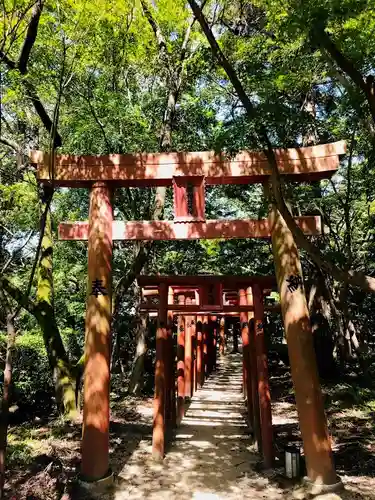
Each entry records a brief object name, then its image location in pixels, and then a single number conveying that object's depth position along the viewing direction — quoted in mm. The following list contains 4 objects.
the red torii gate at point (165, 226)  5414
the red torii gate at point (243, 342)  6863
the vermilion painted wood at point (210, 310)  7585
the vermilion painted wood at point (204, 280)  7137
